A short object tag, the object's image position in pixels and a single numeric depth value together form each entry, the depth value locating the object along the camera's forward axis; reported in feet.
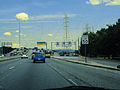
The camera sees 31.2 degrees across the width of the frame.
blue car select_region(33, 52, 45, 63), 121.37
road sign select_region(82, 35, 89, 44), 98.44
